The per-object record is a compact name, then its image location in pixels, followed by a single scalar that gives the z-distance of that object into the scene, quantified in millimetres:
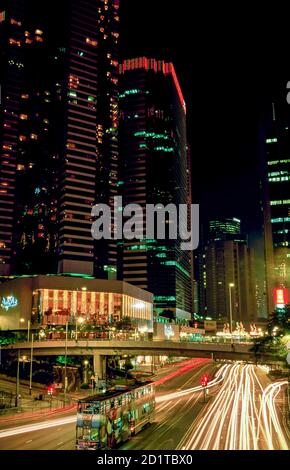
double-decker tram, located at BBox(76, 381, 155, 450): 29109
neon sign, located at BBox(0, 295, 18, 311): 121562
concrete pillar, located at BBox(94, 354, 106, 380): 84269
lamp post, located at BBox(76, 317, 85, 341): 112725
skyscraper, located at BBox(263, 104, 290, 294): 185875
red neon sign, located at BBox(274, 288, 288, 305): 77312
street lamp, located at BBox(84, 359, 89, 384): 94188
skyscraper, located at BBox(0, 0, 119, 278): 170750
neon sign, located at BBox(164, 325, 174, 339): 178662
